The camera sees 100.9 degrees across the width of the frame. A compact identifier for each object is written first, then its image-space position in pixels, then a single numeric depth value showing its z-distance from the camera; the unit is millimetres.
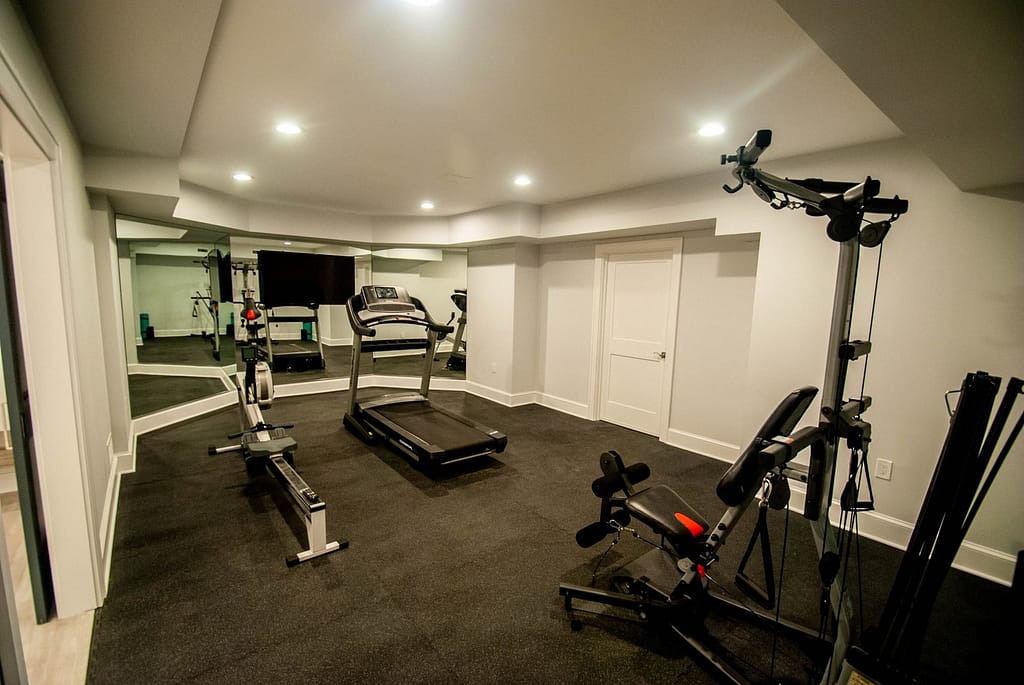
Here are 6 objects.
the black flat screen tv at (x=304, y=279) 5867
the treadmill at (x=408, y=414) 3568
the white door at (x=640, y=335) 4359
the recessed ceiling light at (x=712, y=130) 2471
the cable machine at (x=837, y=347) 1533
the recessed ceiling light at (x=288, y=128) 2648
